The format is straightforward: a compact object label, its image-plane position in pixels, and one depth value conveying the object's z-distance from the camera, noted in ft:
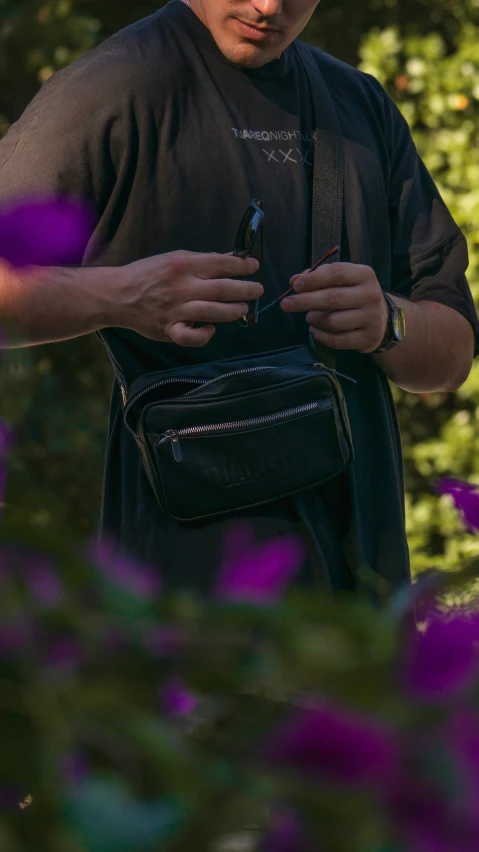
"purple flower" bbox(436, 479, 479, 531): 4.93
